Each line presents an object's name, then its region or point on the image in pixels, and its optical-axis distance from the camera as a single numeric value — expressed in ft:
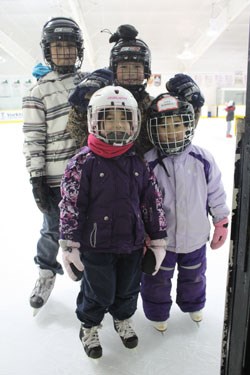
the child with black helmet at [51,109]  4.35
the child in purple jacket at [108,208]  3.48
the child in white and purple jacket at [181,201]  3.90
